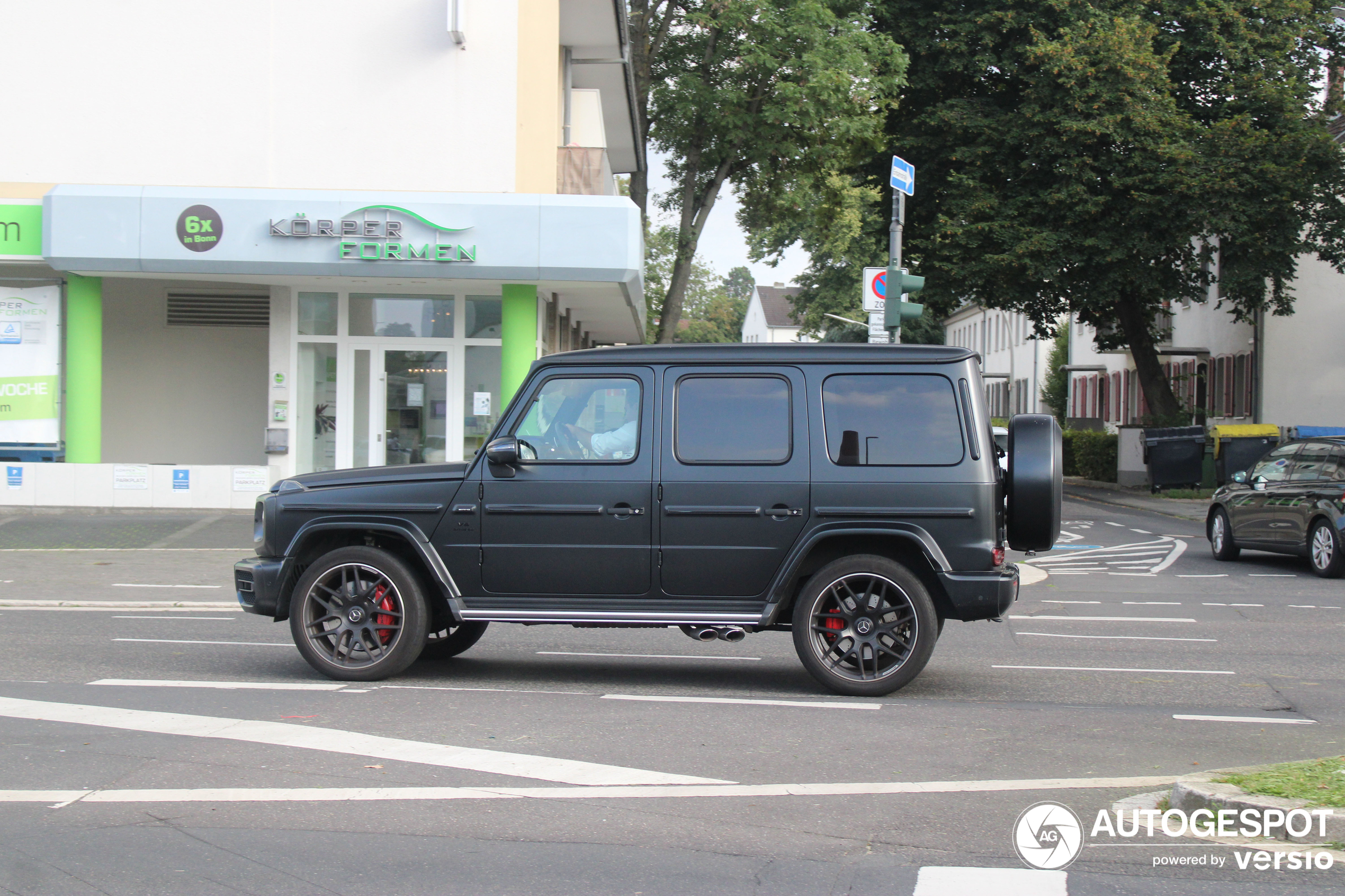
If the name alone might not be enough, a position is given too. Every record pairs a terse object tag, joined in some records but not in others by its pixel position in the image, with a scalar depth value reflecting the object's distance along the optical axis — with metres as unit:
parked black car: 14.95
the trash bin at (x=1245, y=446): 27.48
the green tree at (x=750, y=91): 27.88
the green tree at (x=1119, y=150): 28.88
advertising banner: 19.81
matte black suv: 7.23
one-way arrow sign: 15.43
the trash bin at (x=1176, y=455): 30.53
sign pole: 15.51
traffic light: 15.52
